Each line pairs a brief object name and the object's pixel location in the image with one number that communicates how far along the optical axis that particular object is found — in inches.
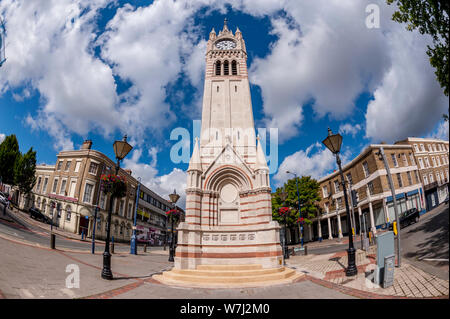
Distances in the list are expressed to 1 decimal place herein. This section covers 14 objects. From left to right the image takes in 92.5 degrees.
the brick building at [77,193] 1249.4
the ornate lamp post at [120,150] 420.3
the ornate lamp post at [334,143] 418.5
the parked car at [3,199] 941.2
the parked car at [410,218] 635.5
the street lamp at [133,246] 796.6
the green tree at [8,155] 922.1
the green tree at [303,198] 1406.3
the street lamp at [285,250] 756.6
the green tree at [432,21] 251.1
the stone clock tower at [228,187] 522.0
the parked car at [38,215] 1156.5
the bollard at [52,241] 538.6
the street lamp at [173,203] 730.8
